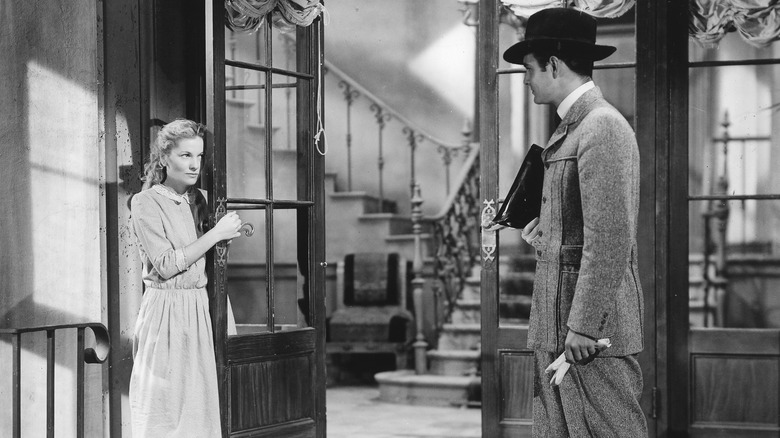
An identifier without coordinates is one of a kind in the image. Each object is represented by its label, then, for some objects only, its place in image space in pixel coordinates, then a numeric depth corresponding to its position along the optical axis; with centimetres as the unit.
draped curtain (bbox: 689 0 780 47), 432
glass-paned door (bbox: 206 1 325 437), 375
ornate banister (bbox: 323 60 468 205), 897
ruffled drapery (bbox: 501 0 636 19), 420
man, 244
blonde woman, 330
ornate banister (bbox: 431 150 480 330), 759
